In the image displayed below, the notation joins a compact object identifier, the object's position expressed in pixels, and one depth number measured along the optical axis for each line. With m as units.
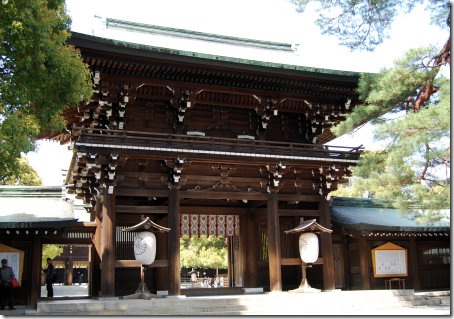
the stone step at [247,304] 11.92
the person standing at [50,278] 15.58
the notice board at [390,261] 17.81
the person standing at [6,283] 13.35
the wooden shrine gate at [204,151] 13.73
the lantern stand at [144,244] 13.21
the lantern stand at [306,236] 14.79
